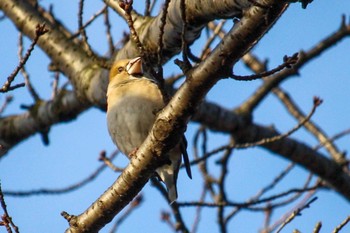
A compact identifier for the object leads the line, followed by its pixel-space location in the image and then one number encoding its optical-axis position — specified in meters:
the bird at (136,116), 8.84
